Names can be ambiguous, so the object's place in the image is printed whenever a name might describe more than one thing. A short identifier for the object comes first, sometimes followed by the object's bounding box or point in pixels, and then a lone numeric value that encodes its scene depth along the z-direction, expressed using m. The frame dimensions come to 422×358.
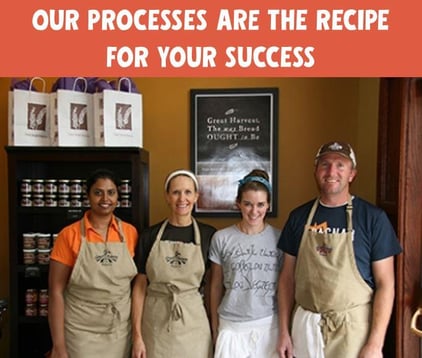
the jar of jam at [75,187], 2.58
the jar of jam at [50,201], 2.58
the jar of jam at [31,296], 2.61
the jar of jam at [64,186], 2.58
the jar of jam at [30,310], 2.61
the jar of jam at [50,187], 2.58
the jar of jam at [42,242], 2.60
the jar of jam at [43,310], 2.62
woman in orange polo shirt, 2.08
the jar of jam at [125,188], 2.54
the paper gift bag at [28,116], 2.51
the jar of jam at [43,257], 2.58
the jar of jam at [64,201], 2.58
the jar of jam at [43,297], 2.62
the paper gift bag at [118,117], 2.46
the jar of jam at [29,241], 2.59
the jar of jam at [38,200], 2.57
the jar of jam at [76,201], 2.57
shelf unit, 2.48
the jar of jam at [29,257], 2.57
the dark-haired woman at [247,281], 1.99
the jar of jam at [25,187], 2.57
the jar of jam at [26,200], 2.57
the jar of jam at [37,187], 2.58
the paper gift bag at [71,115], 2.48
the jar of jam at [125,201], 2.54
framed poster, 2.87
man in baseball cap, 1.85
